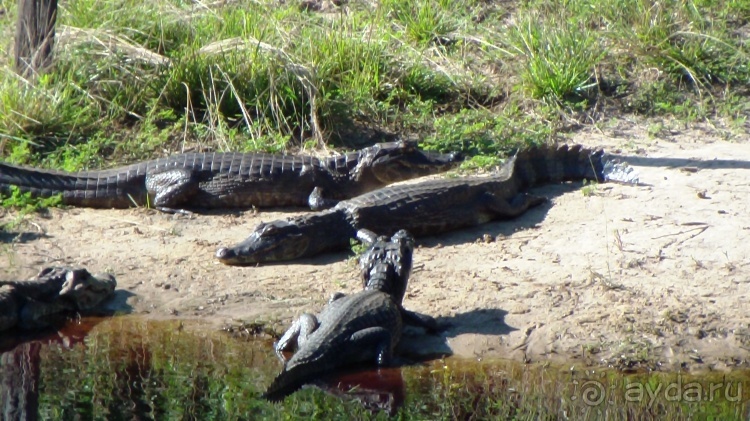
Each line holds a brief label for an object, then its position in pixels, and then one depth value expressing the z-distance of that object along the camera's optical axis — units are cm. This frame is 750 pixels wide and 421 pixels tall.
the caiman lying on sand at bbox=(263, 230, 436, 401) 1084
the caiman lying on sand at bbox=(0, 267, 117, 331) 1234
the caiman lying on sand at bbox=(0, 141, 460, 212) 1609
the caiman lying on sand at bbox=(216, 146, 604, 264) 1420
